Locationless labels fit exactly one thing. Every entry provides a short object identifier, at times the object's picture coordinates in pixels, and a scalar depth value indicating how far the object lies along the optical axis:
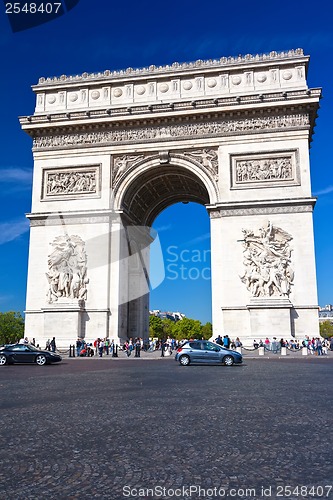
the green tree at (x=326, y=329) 122.68
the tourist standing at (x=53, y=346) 25.45
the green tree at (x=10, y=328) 86.94
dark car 19.12
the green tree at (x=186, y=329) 110.62
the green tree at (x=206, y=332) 122.68
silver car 18.23
